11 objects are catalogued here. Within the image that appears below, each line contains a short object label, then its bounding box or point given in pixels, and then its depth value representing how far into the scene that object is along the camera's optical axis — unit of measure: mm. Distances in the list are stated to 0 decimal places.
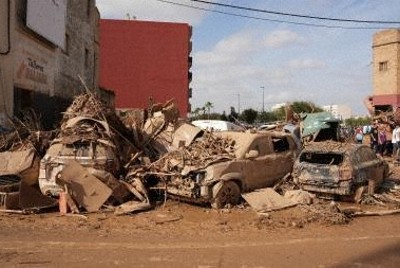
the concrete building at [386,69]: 38497
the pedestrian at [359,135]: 30280
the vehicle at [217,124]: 22562
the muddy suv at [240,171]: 12383
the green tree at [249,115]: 61416
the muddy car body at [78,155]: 12297
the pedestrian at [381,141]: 27344
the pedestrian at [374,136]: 27961
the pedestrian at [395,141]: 24922
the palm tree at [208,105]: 90806
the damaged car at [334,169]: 13148
